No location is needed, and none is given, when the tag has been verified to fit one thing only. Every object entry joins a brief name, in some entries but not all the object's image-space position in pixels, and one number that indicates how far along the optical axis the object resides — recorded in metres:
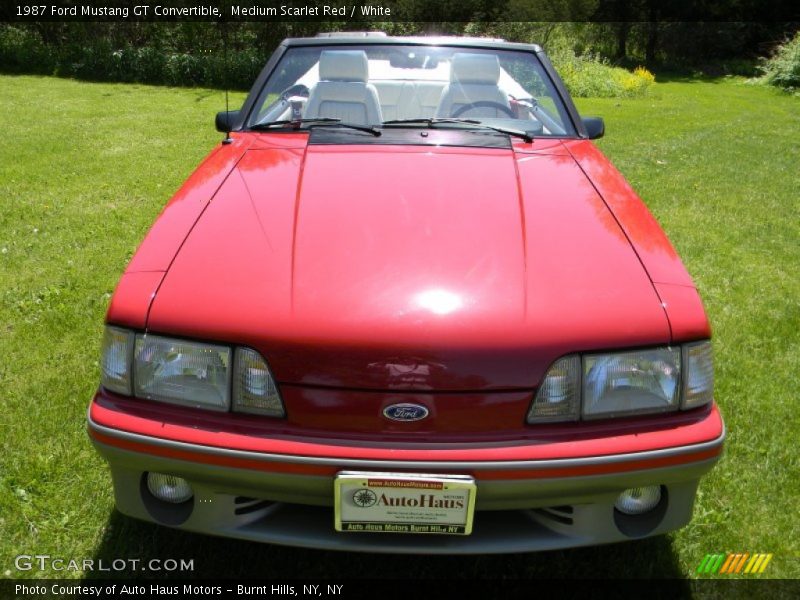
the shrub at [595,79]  14.62
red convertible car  1.53
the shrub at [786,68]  17.00
